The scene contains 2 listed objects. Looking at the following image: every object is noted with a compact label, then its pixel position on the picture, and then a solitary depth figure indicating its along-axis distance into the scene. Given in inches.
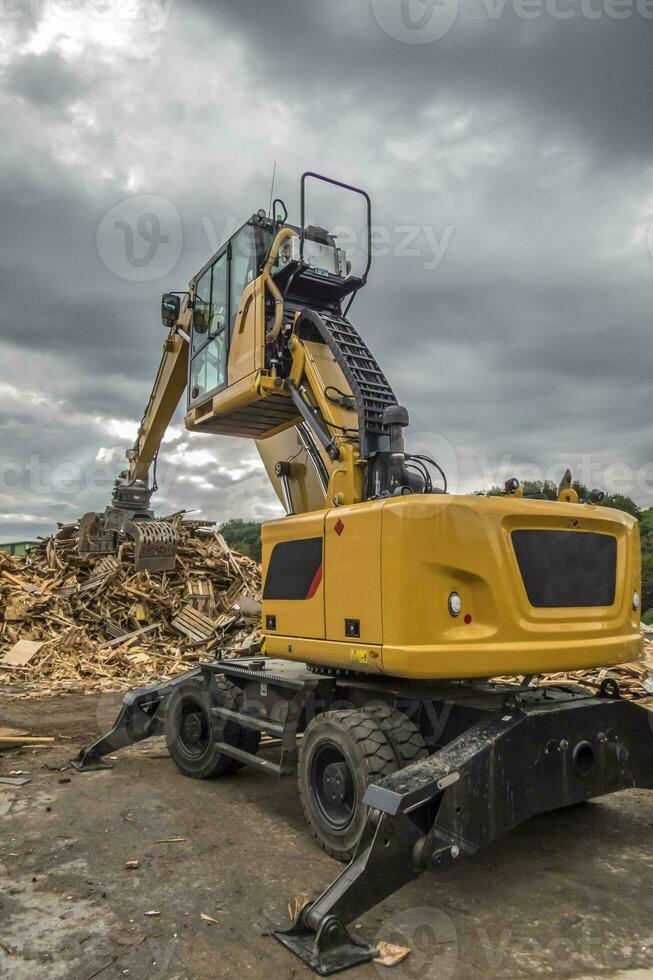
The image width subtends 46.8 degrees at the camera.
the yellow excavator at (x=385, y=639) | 171.6
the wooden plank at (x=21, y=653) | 536.4
